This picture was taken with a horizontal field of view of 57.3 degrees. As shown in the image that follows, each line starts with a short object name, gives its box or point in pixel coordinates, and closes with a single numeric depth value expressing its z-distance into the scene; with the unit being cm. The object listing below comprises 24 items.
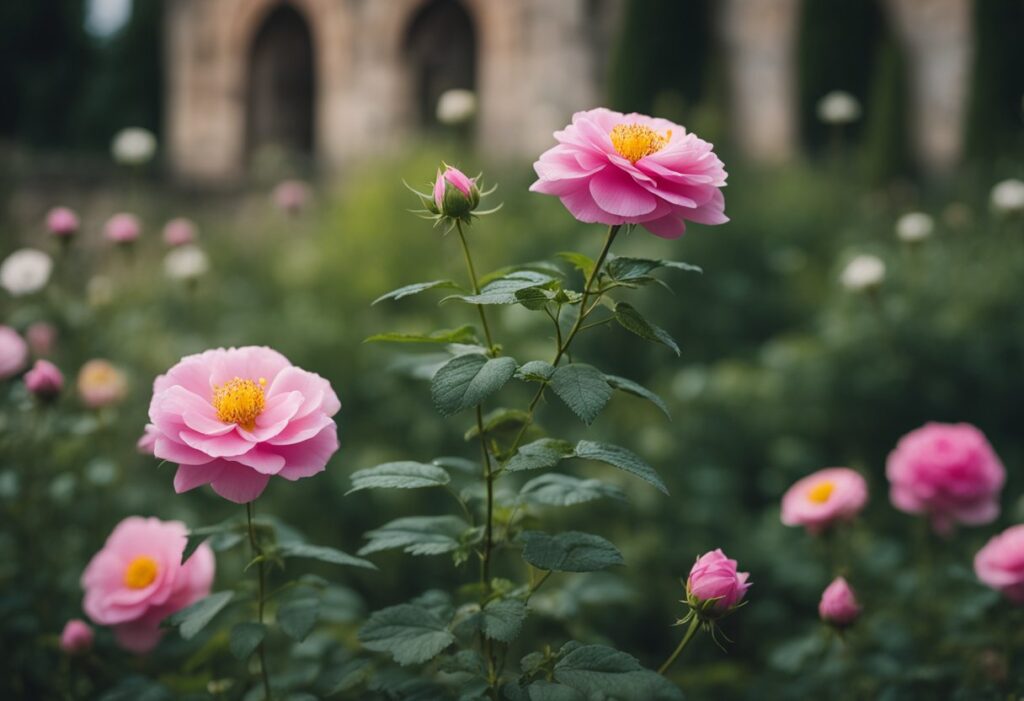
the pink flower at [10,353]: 173
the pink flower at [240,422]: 99
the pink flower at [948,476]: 167
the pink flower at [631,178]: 98
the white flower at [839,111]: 423
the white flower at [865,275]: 259
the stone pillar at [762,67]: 1008
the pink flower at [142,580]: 132
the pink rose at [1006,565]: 143
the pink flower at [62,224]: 224
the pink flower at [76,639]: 144
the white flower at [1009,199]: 289
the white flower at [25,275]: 216
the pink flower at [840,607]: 133
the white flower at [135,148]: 300
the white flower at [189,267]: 272
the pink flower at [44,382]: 166
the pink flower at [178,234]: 254
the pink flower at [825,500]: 158
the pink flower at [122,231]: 244
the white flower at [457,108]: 273
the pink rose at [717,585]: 105
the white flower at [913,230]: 285
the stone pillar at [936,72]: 943
